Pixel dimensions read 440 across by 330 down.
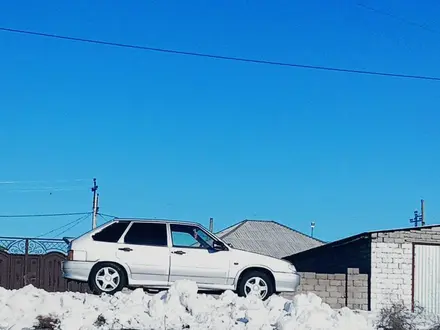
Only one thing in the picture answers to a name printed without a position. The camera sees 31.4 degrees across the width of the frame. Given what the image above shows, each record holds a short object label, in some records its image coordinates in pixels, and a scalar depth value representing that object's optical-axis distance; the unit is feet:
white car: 46.42
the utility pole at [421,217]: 207.53
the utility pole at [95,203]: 162.10
